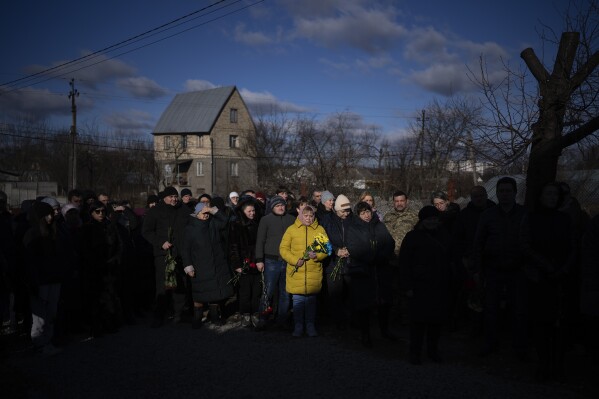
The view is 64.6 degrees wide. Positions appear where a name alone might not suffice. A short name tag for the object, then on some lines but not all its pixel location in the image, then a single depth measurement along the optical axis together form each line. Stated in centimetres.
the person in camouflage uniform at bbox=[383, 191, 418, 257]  783
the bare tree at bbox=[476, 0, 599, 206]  650
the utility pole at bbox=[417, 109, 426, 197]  1957
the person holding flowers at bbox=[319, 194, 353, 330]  702
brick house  5084
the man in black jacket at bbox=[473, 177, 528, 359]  571
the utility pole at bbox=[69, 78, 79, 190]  3064
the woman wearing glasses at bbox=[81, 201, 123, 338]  703
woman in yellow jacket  680
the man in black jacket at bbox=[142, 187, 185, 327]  779
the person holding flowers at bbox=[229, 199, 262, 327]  752
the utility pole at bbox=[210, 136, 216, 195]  5047
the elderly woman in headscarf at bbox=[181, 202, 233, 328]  745
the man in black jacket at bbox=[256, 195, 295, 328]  730
